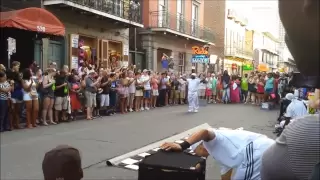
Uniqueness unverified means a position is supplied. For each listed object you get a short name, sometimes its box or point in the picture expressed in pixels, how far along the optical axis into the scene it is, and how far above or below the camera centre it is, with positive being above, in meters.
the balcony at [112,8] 17.29 +3.01
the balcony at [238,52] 46.00 +2.48
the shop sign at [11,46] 12.07 +0.72
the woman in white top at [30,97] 11.19 -0.73
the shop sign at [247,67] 48.96 +0.66
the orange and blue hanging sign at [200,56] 24.72 +0.99
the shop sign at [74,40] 18.23 +1.36
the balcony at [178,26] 27.30 +3.35
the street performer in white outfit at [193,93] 17.27 -0.90
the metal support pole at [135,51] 25.68 +1.25
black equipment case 2.25 -0.54
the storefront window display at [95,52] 18.46 +0.94
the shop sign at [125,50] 23.26 +1.23
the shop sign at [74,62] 18.25 +0.40
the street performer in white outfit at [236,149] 3.31 -0.63
